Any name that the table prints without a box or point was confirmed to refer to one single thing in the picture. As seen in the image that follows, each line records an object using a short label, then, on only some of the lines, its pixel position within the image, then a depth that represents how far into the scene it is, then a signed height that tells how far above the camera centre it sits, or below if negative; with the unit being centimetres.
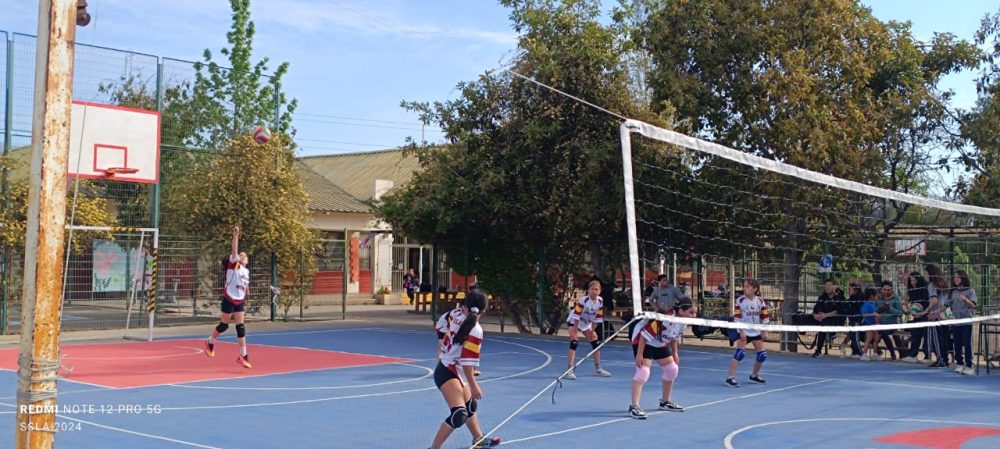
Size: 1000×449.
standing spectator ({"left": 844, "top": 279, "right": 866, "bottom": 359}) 2106 -40
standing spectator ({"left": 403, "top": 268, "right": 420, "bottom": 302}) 4064 +15
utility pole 591 +30
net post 1064 +68
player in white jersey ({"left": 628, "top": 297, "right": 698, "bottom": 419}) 1273 -82
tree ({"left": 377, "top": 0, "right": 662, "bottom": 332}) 2373 +296
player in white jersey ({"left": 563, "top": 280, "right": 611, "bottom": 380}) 1711 -52
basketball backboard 2306 +334
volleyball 2473 +375
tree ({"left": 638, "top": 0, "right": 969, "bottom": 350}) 2114 +431
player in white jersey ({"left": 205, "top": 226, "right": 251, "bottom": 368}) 1731 -17
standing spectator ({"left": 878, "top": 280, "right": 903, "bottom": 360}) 2017 -39
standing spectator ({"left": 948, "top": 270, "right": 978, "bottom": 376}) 1830 -35
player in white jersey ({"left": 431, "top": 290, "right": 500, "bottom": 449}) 980 -70
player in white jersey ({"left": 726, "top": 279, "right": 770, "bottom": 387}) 1602 -40
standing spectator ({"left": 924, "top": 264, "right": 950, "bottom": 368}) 1891 -30
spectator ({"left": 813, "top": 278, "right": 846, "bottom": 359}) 2108 -37
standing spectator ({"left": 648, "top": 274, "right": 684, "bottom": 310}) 1980 -7
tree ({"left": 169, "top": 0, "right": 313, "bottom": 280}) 2725 +291
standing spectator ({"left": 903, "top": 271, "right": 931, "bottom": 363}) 2023 -25
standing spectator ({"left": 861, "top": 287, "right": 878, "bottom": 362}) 2061 -60
